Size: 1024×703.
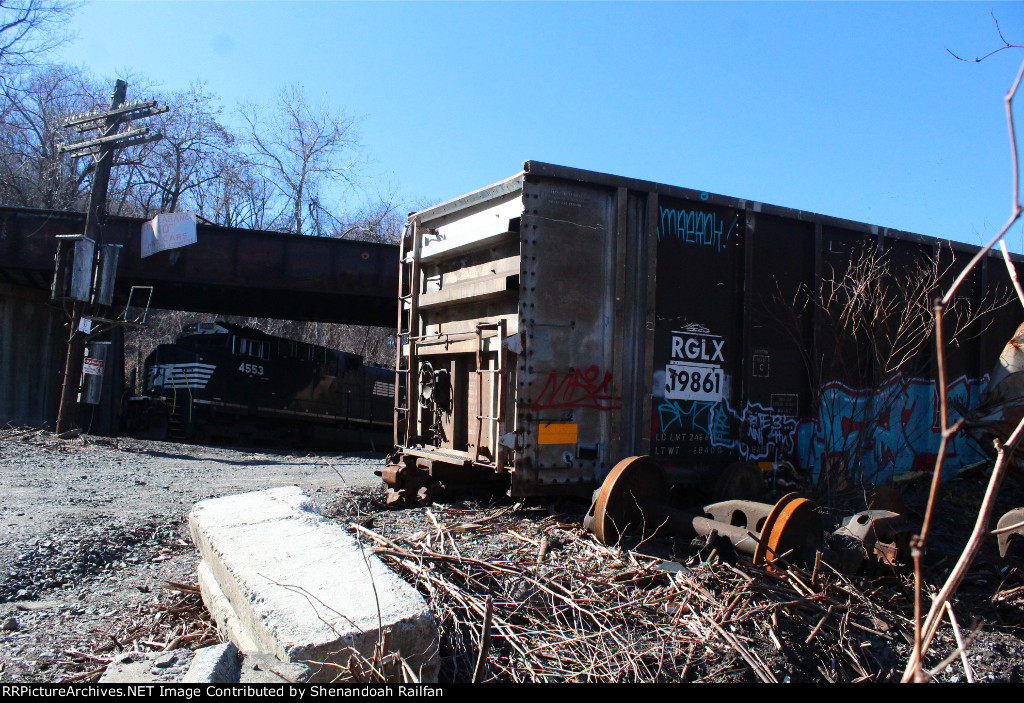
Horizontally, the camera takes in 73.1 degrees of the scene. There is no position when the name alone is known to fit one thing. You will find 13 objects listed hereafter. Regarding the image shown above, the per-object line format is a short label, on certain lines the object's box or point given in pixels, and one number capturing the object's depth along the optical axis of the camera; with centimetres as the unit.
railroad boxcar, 561
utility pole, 1473
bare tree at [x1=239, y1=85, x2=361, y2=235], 3544
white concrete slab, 288
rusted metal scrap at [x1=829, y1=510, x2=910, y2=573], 442
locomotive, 1783
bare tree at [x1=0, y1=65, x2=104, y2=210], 2684
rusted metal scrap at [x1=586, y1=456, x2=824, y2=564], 434
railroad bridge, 1622
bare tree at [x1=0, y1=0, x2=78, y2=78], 2236
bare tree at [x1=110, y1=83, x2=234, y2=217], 3219
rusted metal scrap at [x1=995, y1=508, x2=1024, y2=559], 499
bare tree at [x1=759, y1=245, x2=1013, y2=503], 676
